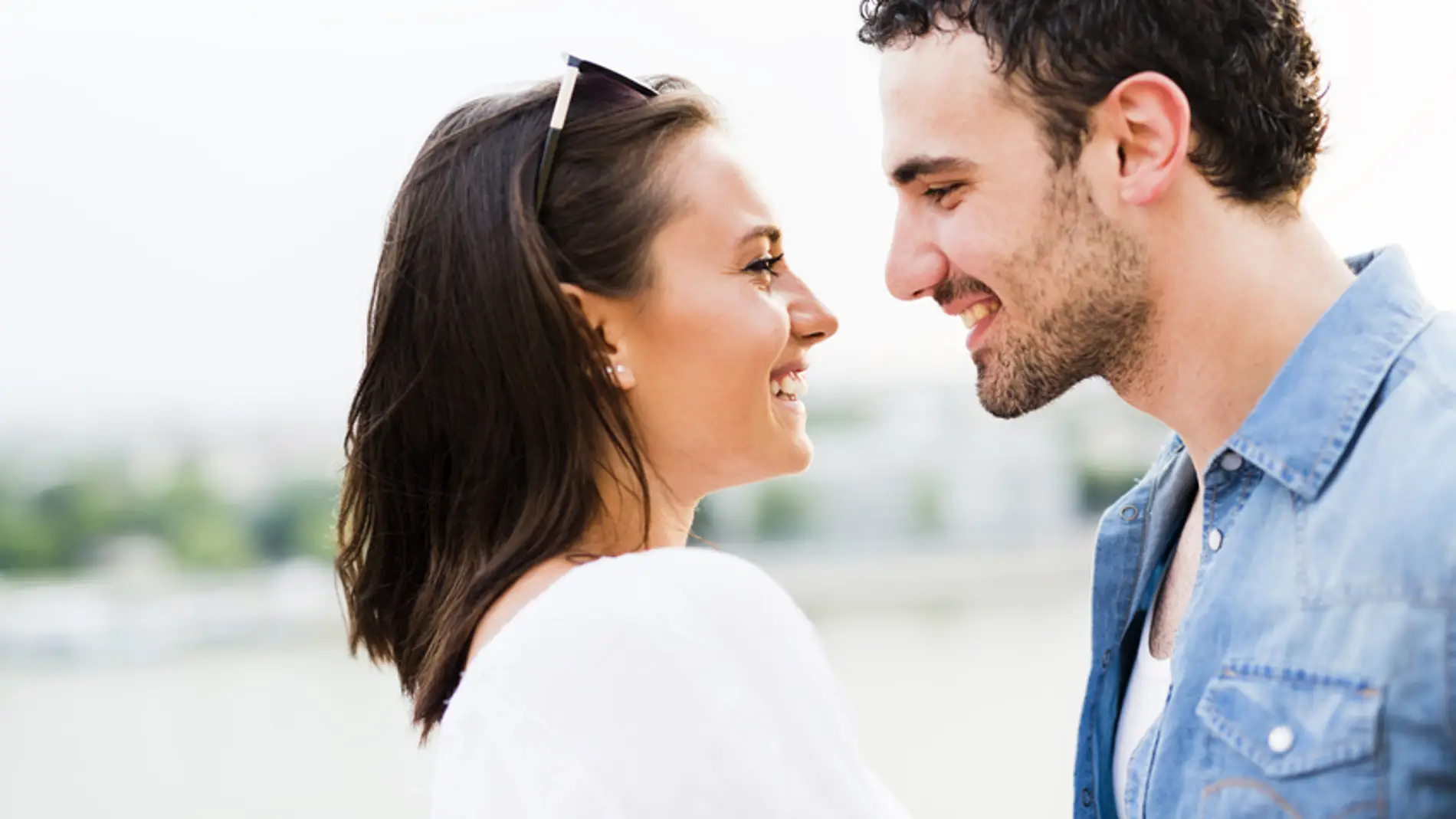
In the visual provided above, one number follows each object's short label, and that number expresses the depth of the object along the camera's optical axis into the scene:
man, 0.94
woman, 0.81
